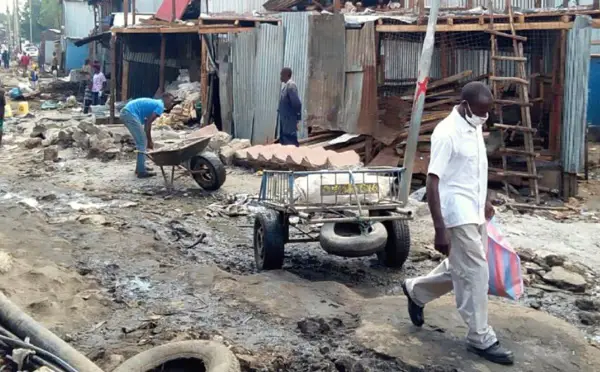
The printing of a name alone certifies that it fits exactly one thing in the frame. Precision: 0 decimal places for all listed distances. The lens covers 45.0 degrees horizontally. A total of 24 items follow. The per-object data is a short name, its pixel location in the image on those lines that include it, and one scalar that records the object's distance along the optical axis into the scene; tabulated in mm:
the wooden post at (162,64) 22447
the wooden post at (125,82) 24453
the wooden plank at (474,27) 12000
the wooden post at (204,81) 17344
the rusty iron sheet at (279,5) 19877
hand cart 6895
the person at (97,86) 25422
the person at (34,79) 35862
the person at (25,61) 49275
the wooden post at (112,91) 20422
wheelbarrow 11117
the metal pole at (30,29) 75250
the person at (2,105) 14303
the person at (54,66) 46925
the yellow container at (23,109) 25031
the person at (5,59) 55156
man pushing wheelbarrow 12258
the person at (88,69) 30738
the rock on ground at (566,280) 7211
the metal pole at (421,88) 10352
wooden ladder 11875
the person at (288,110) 12523
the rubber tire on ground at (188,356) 4613
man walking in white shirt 4977
